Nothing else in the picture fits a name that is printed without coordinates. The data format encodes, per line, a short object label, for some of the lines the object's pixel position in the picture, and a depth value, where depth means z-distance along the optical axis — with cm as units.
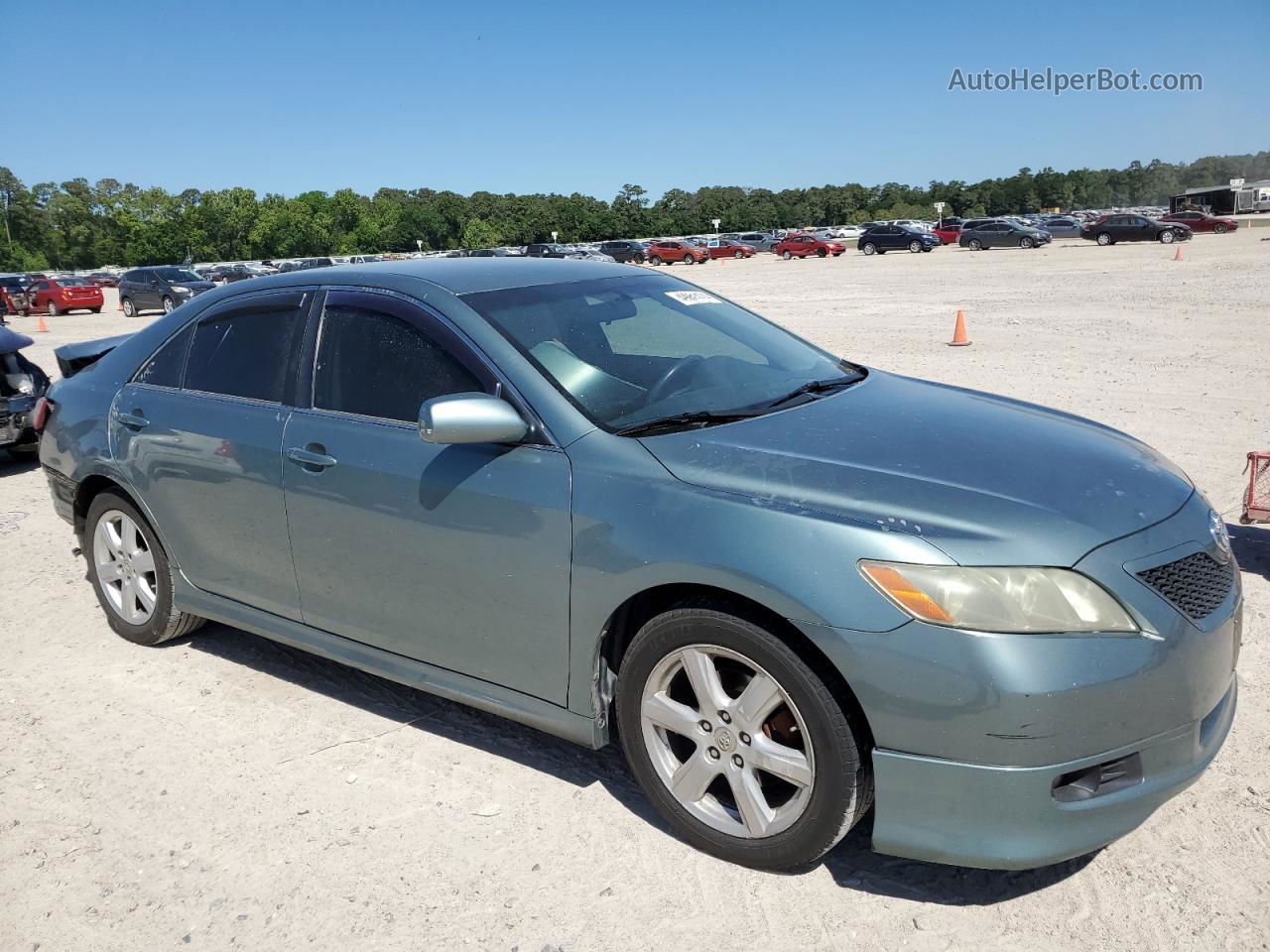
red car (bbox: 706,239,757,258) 6375
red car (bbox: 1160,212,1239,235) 5441
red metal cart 560
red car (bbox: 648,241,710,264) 5803
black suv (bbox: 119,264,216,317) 3156
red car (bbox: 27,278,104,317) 3591
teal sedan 252
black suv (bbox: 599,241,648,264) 6003
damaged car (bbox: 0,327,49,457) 893
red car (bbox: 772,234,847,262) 5647
